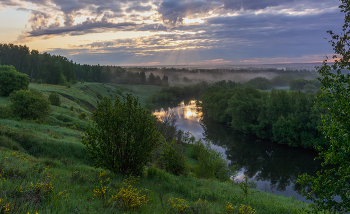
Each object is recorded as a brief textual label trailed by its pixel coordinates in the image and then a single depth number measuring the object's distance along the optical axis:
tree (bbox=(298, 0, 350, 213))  7.26
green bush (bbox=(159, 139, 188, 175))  16.58
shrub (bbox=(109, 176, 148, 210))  6.88
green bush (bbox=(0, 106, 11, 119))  24.08
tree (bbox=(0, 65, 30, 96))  37.42
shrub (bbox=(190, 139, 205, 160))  39.50
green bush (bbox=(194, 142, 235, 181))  24.13
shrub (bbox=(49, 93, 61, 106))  39.08
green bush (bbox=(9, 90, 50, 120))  24.83
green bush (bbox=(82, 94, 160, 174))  11.43
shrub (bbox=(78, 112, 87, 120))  35.29
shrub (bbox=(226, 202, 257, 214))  8.15
